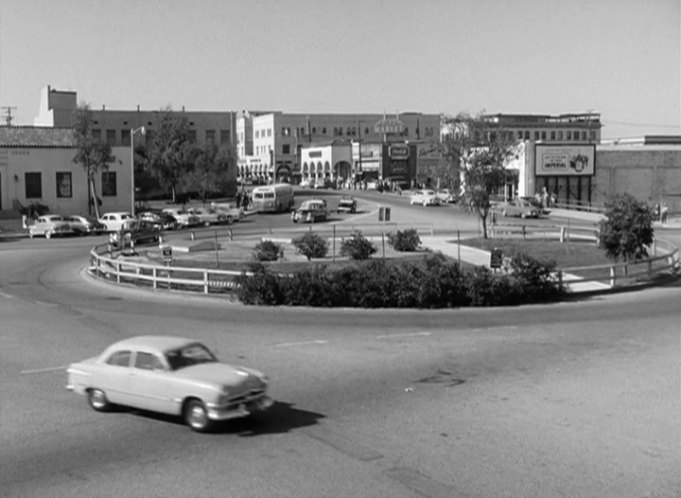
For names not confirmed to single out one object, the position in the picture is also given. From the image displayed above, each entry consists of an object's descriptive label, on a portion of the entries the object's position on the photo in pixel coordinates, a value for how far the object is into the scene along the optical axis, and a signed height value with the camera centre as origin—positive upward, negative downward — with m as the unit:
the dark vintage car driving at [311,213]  70.56 -4.34
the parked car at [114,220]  65.06 -4.51
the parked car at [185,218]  69.00 -4.63
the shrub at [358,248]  40.84 -4.04
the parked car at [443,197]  88.06 -3.99
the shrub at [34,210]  71.94 -4.19
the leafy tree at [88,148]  73.12 +0.49
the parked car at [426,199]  86.88 -4.07
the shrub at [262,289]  29.23 -4.12
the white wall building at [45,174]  73.81 -1.59
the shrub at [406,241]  45.31 -4.13
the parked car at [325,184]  126.68 -3.96
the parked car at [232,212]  72.56 -4.51
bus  82.44 -3.85
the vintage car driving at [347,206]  80.44 -4.36
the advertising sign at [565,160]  81.88 -0.48
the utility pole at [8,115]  122.62 +5.08
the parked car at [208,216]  70.62 -4.56
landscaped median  28.80 -4.07
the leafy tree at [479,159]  49.50 -0.24
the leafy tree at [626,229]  36.50 -2.85
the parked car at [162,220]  66.62 -4.59
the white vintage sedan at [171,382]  14.49 -3.59
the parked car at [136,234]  48.53 -4.52
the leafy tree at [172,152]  85.81 +0.22
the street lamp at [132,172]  70.93 -1.43
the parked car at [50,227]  61.50 -4.71
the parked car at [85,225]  63.03 -4.73
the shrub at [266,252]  40.19 -4.13
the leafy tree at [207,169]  84.62 -1.30
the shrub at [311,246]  40.94 -3.96
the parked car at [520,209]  72.50 -4.20
